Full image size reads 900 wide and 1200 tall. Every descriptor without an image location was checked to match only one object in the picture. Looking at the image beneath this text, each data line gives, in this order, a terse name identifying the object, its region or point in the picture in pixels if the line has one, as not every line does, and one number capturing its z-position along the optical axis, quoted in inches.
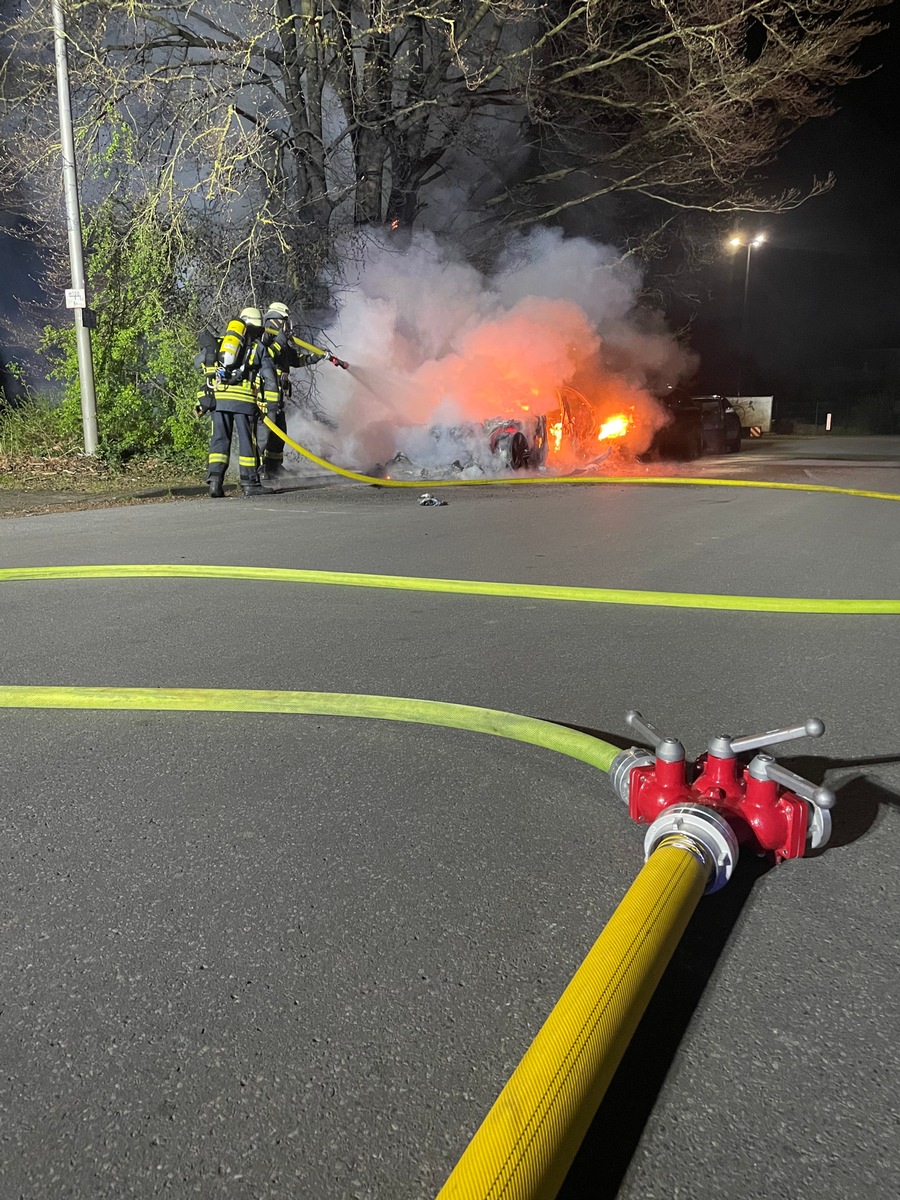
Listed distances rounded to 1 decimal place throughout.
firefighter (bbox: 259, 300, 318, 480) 457.1
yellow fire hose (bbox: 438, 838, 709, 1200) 49.4
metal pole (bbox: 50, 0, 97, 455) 475.8
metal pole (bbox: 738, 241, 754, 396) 1245.7
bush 567.8
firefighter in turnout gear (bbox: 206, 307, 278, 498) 437.4
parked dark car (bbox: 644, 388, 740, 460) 731.4
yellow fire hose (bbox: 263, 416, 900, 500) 442.3
